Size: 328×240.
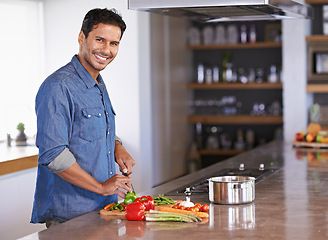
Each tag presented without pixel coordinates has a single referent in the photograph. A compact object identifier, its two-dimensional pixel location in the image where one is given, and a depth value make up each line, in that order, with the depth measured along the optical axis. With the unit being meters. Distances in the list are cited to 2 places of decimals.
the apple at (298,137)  4.86
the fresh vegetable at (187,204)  2.36
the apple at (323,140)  4.75
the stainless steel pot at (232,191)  2.46
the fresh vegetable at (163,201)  2.47
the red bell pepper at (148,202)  2.36
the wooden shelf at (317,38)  5.72
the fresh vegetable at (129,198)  2.40
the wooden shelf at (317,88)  5.71
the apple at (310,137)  4.76
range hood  2.65
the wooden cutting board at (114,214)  2.34
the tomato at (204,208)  2.36
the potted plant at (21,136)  4.64
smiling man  2.37
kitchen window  4.71
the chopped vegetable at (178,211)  2.28
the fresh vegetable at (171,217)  2.22
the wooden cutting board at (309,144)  4.73
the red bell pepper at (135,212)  2.25
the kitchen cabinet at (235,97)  7.24
